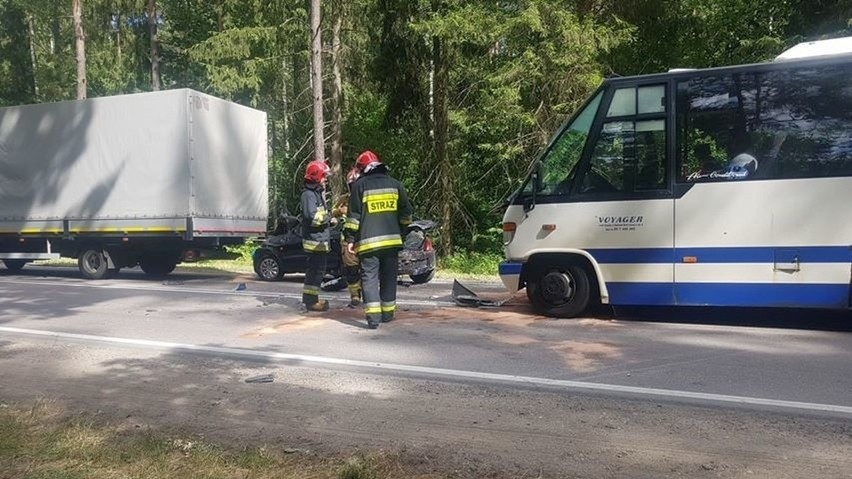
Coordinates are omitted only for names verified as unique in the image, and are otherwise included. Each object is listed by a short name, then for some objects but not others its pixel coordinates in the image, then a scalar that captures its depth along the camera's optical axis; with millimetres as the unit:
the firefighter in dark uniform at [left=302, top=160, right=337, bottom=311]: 8648
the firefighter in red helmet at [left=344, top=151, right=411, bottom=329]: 7785
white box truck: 13461
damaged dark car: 12547
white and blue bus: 7223
